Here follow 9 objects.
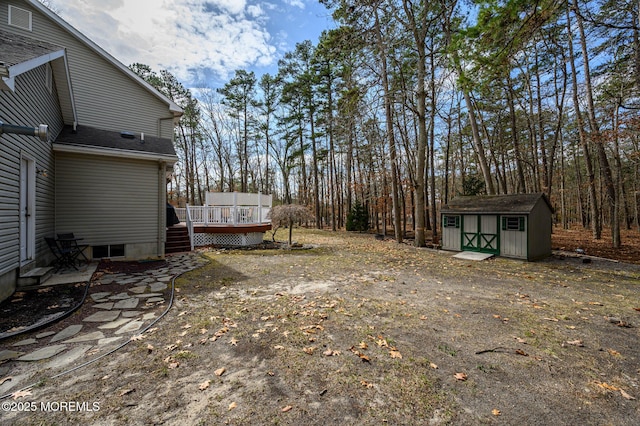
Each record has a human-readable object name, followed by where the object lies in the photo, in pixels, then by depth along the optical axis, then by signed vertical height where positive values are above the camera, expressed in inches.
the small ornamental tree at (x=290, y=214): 410.6 +3.4
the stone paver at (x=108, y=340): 118.4 -58.0
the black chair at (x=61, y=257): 233.6 -36.7
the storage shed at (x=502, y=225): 342.6 -16.2
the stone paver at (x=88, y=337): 120.9 -57.8
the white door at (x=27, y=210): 194.2 +7.1
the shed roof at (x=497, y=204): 351.3 +15.9
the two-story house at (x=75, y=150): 177.9 +71.7
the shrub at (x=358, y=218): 777.6 -7.7
